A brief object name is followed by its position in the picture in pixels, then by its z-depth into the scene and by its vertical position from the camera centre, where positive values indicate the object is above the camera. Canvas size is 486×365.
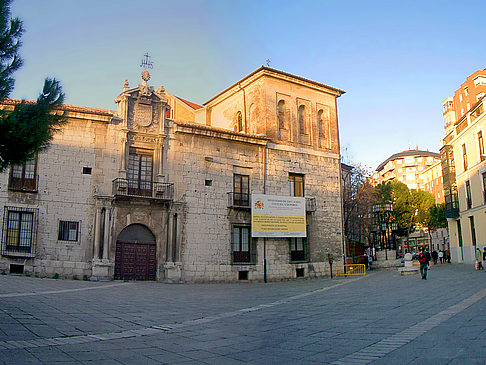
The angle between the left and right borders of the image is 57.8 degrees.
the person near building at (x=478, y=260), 26.98 -0.56
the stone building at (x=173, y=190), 20.89 +3.33
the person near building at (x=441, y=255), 41.81 -0.36
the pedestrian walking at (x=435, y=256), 40.59 -0.44
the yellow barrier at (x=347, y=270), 28.84 -1.24
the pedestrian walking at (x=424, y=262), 21.62 -0.55
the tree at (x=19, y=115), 7.95 +2.57
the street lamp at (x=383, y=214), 36.00 +3.26
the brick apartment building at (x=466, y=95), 56.97 +20.87
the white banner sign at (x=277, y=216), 25.41 +2.14
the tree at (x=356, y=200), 41.31 +4.76
